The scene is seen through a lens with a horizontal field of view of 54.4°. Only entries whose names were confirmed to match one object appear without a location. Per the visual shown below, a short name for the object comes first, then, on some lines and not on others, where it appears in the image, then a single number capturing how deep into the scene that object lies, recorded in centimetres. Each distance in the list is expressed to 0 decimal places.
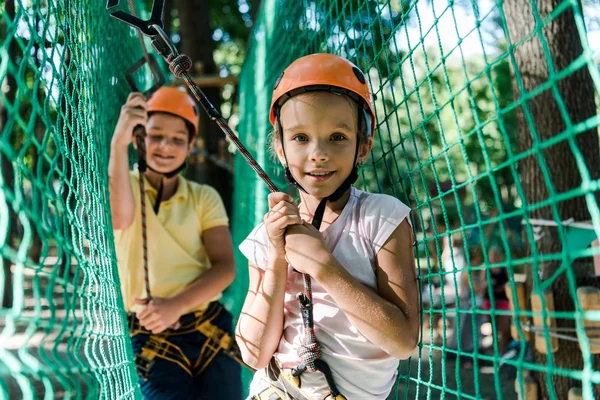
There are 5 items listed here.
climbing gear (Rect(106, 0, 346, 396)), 157
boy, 256
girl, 146
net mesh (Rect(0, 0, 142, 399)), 112
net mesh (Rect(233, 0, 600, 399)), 118
